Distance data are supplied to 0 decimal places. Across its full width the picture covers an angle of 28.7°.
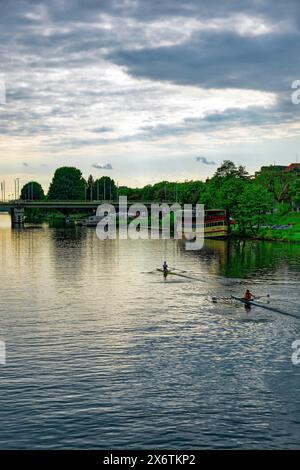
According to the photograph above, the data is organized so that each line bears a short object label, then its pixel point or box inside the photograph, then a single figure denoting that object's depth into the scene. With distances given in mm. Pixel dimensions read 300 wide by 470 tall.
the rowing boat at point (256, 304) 67375
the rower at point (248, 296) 71312
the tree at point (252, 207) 182250
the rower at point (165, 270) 99250
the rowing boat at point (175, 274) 96500
